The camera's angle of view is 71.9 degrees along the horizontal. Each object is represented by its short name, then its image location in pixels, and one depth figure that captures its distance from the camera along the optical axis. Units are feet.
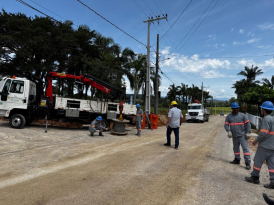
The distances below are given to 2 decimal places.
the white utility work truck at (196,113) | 83.41
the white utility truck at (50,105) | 33.04
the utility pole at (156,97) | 63.77
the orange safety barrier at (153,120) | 47.73
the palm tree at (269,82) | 139.54
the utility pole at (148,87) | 50.74
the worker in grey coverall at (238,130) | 16.90
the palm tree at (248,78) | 137.18
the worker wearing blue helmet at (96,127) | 30.35
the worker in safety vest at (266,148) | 12.58
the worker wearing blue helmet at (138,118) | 33.86
